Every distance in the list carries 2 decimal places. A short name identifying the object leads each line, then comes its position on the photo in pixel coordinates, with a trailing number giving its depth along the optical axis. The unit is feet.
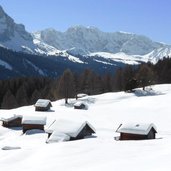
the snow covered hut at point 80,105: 306.35
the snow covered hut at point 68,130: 182.09
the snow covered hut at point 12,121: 249.34
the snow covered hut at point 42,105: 302.99
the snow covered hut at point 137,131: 179.32
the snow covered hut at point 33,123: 230.68
